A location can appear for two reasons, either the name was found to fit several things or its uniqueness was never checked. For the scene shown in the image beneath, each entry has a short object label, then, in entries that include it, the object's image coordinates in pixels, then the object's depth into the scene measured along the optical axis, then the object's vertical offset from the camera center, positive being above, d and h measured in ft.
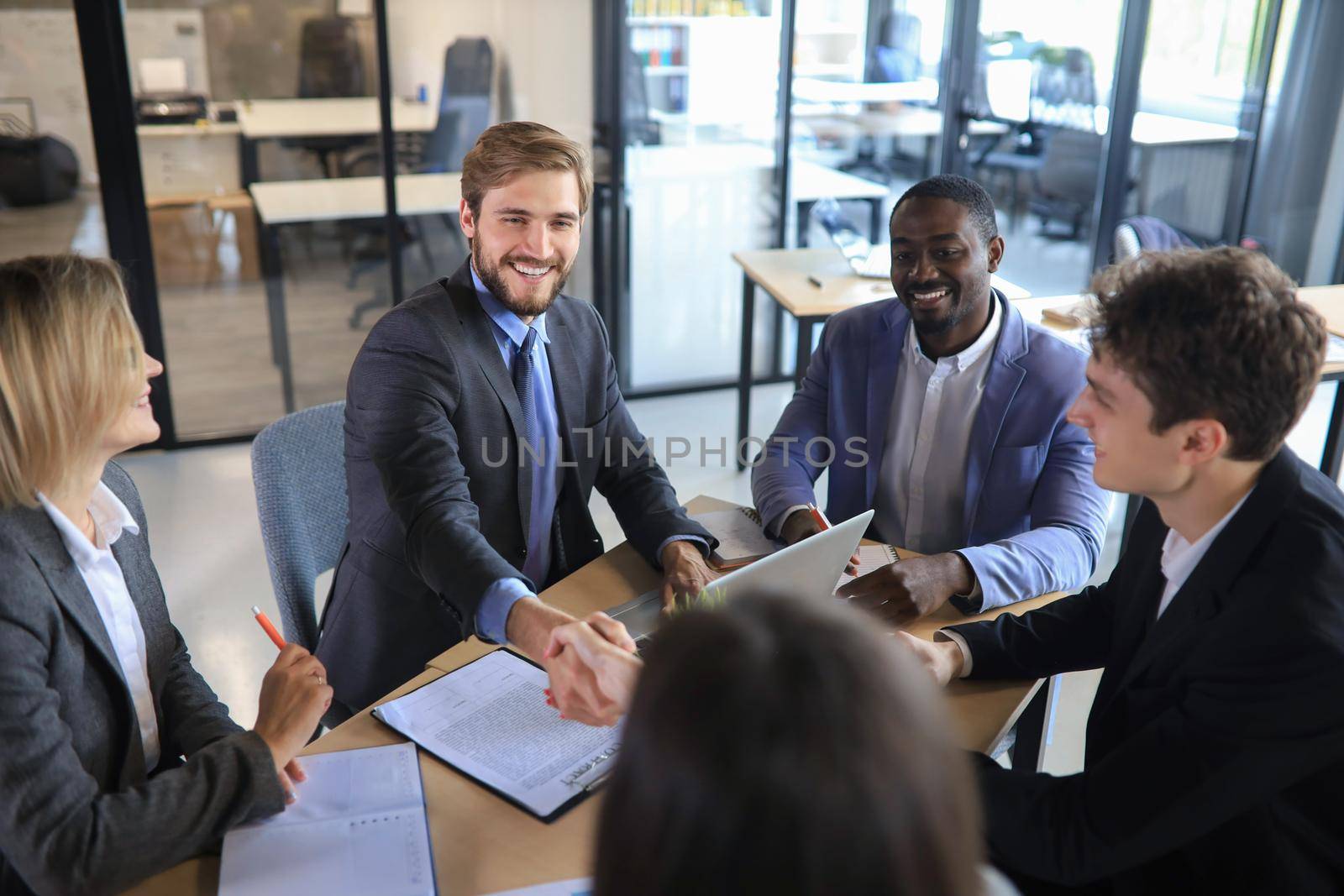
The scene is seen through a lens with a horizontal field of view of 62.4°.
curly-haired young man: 4.03 -1.99
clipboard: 4.41 -2.79
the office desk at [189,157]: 13.35 -1.26
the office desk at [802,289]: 12.11 -2.49
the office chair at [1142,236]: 13.76 -2.03
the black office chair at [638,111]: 14.85 -0.71
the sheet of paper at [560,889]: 3.92 -2.80
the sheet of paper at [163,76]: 12.97 -0.32
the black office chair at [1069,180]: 18.04 -1.82
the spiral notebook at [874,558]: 6.42 -2.79
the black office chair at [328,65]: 13.43 -0.17
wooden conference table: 4.00 -2.82
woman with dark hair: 1.72 -1.07
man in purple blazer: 7.13 -2.29
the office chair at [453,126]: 14.28 -0.92
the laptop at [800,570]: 4.63 -2.16
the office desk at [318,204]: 14.15 -1.88
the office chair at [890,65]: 16.07 -0.06
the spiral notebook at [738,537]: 6.62 -2.82
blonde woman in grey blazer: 3.78 -2.15
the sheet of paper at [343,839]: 3.90 -2.76
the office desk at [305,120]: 13.64 -0.82
